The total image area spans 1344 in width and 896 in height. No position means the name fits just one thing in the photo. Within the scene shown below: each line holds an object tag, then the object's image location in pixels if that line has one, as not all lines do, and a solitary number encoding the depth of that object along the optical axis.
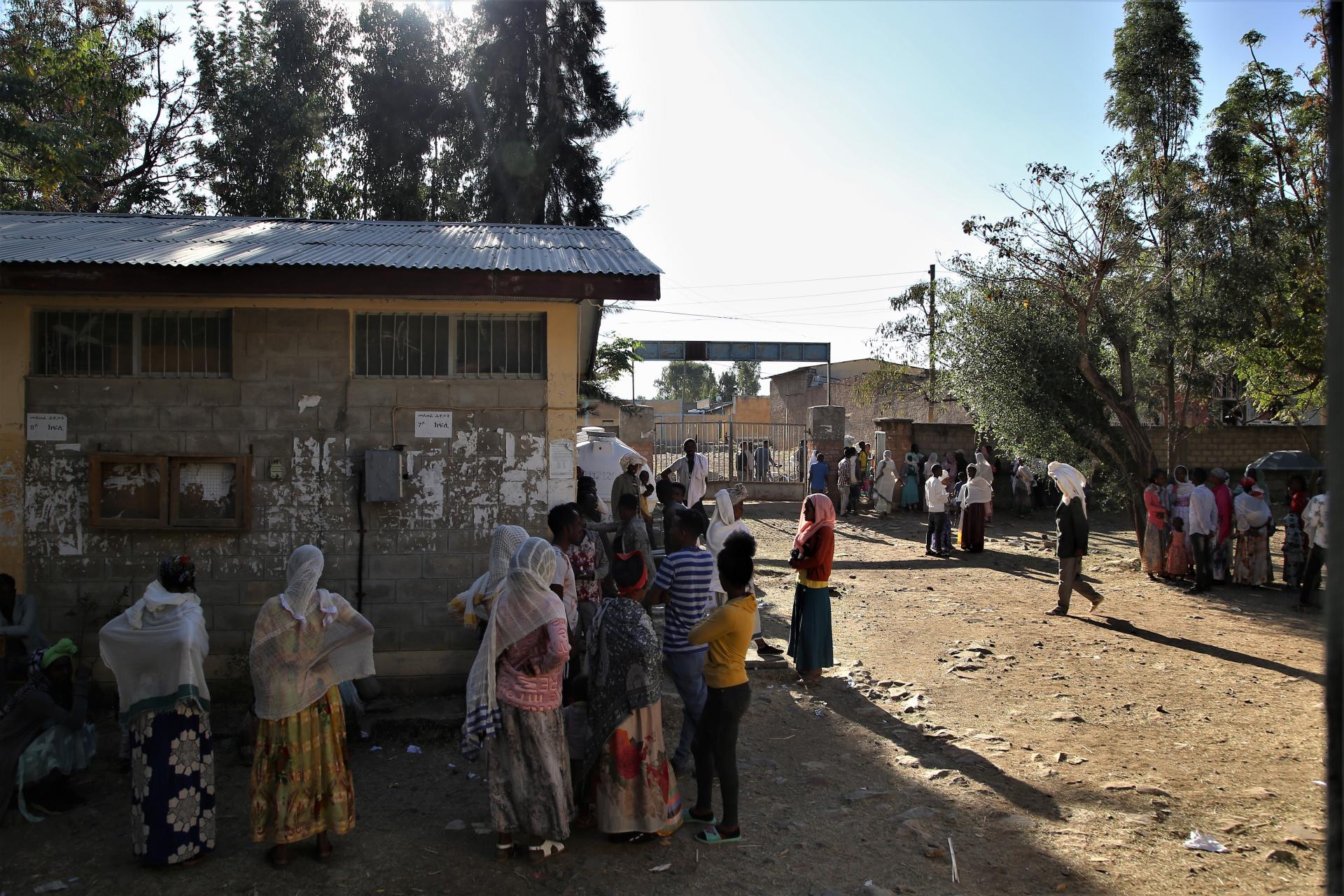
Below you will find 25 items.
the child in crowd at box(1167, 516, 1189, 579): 11.81
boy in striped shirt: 4.98
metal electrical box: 6.32
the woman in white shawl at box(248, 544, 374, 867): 4.20
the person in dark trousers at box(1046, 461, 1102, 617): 9.62
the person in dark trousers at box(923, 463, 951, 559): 14.58
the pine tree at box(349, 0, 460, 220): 21.28
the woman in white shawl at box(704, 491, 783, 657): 7.74
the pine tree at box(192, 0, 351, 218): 20.00
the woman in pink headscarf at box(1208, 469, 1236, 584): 11.30
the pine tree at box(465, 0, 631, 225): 18.48
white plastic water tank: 12.01
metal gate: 21.20
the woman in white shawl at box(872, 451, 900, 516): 19.72
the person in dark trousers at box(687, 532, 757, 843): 4.48
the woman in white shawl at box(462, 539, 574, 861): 4.26
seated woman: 4.74
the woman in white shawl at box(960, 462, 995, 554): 14.98
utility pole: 22.36
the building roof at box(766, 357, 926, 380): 43.12
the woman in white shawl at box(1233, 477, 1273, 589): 11.35
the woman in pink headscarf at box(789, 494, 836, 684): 7.22
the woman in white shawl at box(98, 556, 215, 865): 4.23
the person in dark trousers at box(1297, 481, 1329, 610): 9.41
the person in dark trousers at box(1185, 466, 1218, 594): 11.18
